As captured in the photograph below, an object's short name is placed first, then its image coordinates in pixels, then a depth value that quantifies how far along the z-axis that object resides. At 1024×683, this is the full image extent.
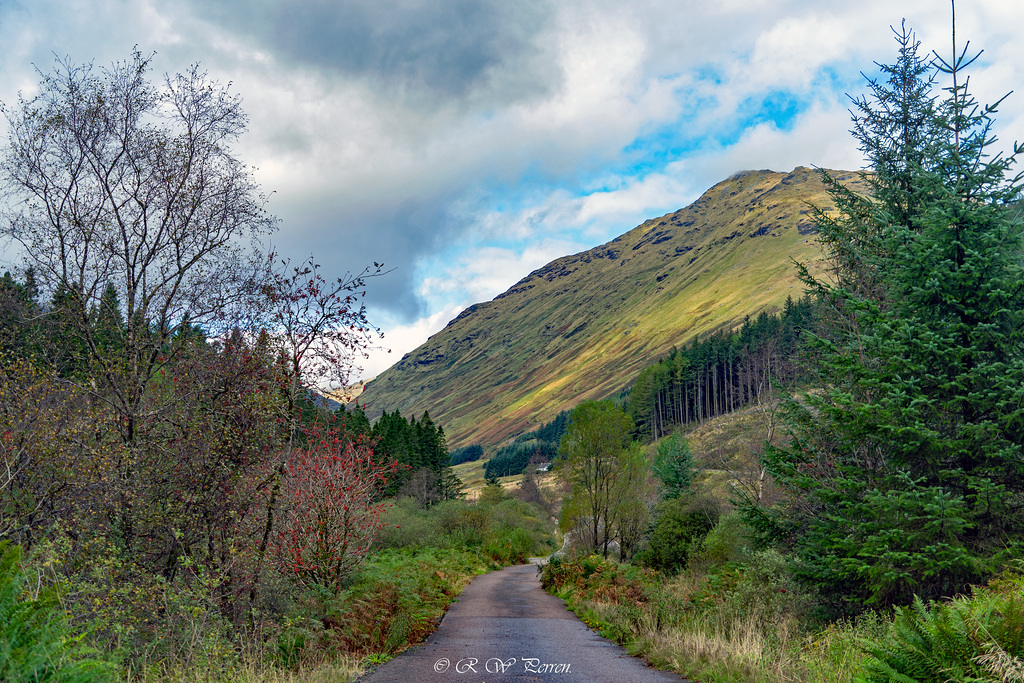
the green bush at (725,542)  19.94
